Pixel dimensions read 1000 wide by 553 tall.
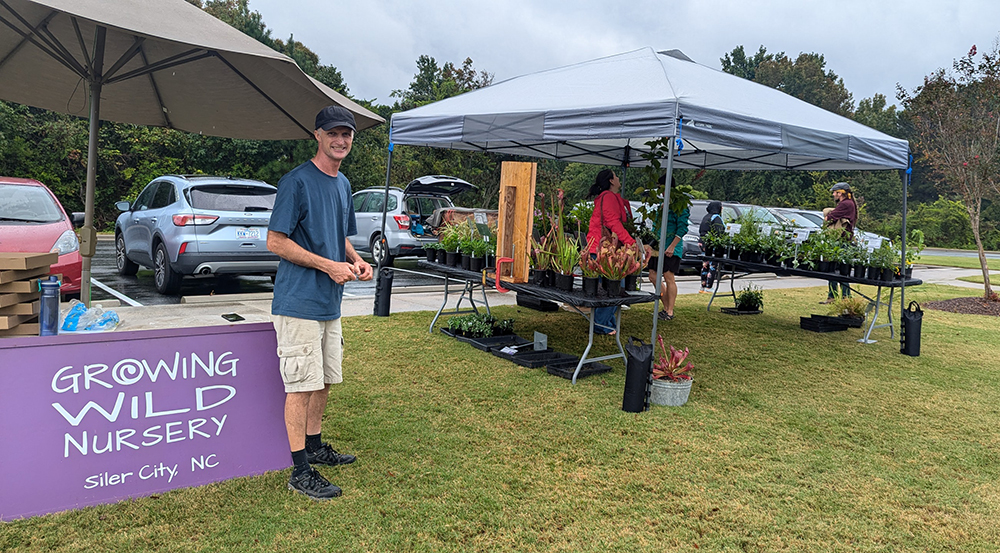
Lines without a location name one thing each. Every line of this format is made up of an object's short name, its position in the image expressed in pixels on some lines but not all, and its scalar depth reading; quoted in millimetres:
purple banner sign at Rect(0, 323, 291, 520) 2697
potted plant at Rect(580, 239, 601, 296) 5316
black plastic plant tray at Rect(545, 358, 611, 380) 5384
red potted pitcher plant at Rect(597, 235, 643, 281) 5297
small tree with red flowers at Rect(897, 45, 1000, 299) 10664
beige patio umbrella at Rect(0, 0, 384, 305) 2812
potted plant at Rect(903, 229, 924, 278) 7766
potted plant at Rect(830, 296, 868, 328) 8273
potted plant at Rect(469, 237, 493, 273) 6543
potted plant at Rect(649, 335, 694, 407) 4801
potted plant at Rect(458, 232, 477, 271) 6660
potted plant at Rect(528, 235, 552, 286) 5816
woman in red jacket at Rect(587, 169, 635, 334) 6105
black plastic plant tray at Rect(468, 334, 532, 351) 6230
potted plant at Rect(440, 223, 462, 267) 6955
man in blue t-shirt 2936
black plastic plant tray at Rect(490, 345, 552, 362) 5892
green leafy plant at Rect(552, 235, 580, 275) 5641
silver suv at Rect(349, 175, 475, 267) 12211
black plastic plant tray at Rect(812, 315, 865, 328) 8195
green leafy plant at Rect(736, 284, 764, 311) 9258
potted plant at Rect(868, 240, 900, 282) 7328
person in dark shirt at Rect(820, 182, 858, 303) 8953
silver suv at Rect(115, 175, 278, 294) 7867
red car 6488
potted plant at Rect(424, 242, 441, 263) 7247
